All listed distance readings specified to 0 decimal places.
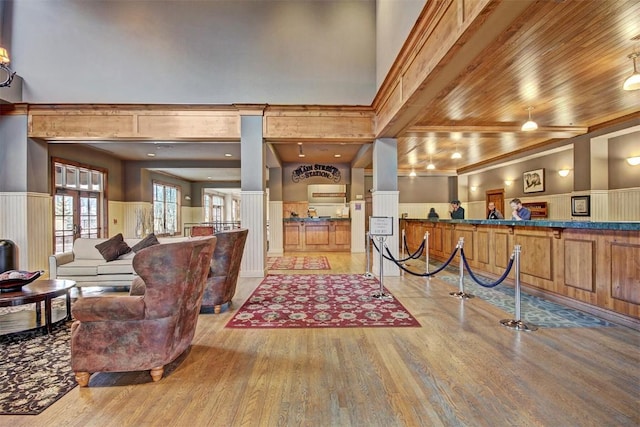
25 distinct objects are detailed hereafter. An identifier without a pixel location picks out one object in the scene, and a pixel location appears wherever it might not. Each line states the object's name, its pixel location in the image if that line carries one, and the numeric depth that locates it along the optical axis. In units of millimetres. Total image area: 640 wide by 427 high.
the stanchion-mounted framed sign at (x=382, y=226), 4926
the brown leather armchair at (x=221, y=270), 3662
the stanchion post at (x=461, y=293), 4312
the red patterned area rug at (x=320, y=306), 3404
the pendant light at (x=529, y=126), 5465
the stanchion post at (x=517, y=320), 3176
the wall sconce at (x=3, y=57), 3676
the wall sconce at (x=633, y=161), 6109
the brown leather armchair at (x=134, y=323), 2121
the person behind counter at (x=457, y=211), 8023
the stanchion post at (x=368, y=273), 5762
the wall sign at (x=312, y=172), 10188
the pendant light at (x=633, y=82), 3562
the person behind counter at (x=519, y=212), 5883
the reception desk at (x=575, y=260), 3176
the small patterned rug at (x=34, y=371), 1967
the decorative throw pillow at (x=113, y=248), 4738
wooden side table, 2854
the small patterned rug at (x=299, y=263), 6992
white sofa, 4637
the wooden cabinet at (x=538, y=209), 8656
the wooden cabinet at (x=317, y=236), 9844
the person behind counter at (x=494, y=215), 6853
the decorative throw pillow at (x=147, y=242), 4891
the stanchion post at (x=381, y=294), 4422
